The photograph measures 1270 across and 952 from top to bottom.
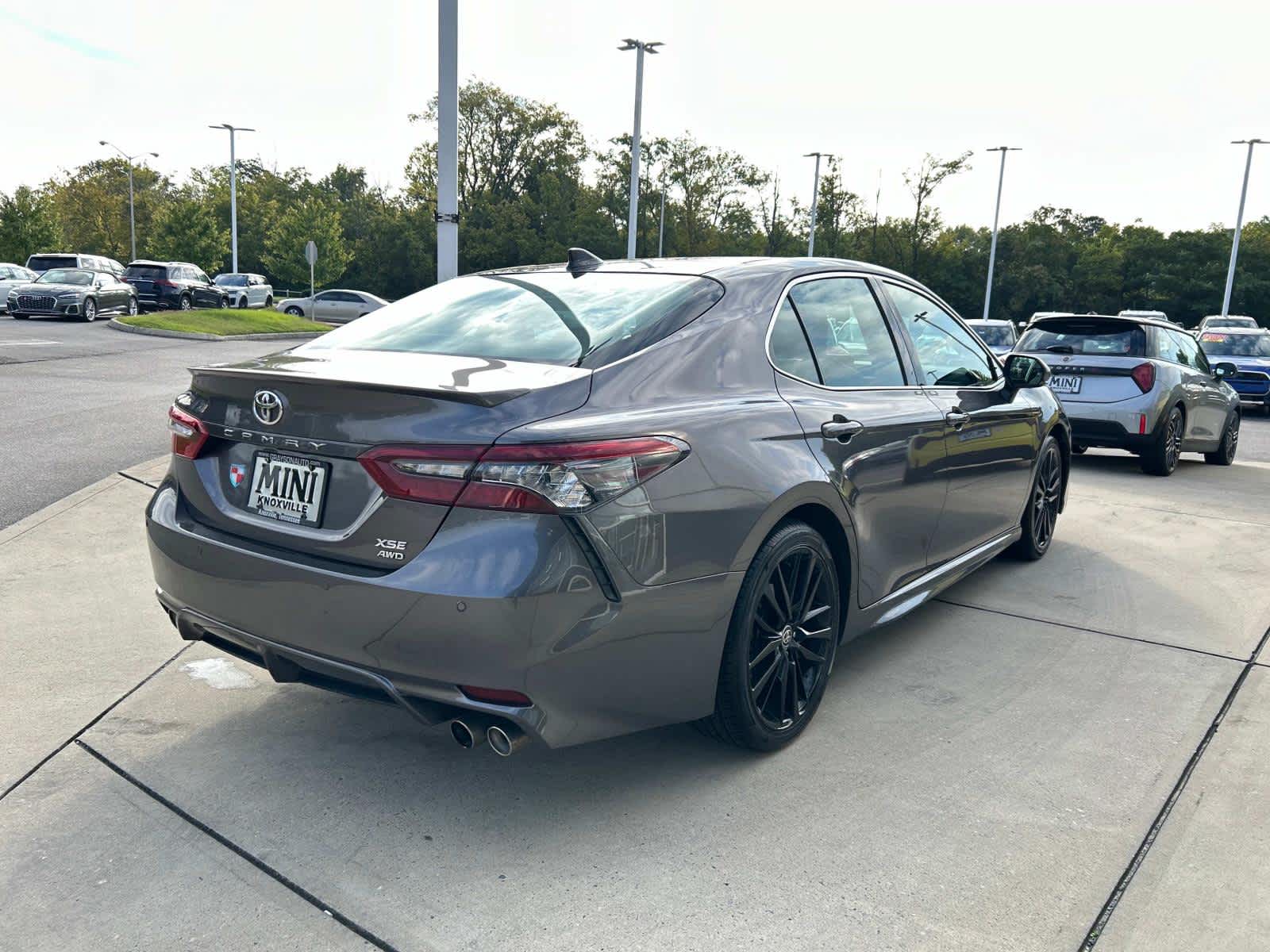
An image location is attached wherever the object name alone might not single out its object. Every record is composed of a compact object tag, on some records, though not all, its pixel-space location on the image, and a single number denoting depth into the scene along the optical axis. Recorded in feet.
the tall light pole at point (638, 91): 102.37
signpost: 87.40
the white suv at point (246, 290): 126.72
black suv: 105.60
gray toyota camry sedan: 8.43
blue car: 59.82
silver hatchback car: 30.94
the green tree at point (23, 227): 163.02
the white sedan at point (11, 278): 97.37
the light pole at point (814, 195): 173.04
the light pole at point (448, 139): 31.58
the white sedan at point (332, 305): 127.95
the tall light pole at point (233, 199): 163.32
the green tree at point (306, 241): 176.86
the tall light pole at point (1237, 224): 161.58
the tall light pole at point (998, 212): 175.42
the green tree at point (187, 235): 172.76
